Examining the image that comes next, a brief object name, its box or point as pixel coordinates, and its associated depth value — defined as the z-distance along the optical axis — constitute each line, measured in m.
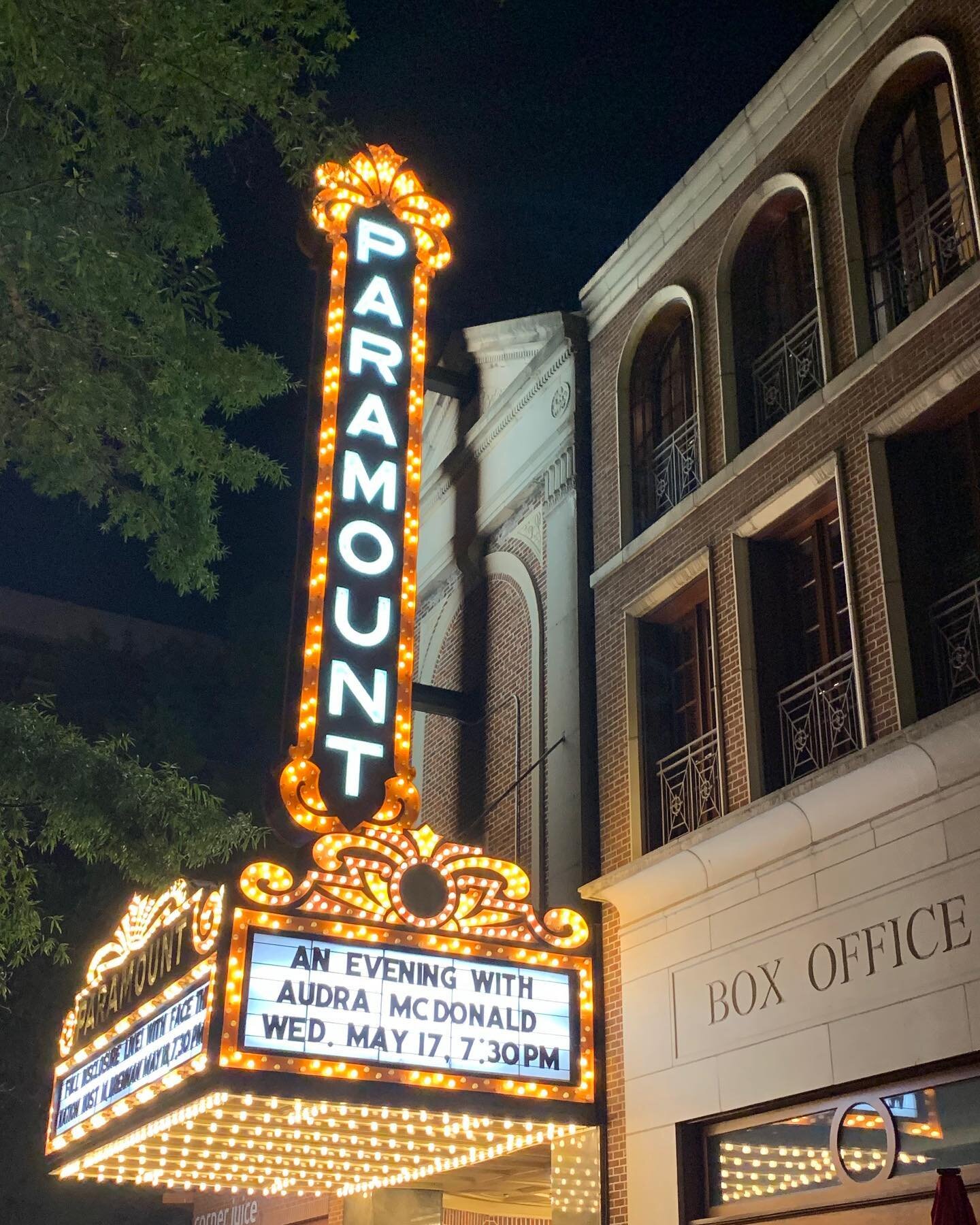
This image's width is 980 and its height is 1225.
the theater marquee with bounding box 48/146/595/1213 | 10.88
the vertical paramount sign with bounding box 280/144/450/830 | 12.47
